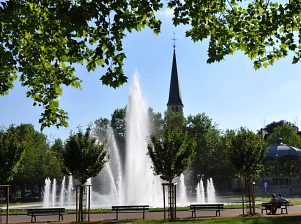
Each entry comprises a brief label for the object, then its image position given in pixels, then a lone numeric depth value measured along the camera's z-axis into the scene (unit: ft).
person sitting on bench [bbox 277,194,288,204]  87.26
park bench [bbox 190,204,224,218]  82.50
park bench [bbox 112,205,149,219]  84.79
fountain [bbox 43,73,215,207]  124.67
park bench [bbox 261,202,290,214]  85.98
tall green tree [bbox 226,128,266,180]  87.71
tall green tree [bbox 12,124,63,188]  204.23
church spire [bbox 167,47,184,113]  353.92
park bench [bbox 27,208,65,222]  80.24
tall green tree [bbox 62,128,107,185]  77.15
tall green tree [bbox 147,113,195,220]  79.82
